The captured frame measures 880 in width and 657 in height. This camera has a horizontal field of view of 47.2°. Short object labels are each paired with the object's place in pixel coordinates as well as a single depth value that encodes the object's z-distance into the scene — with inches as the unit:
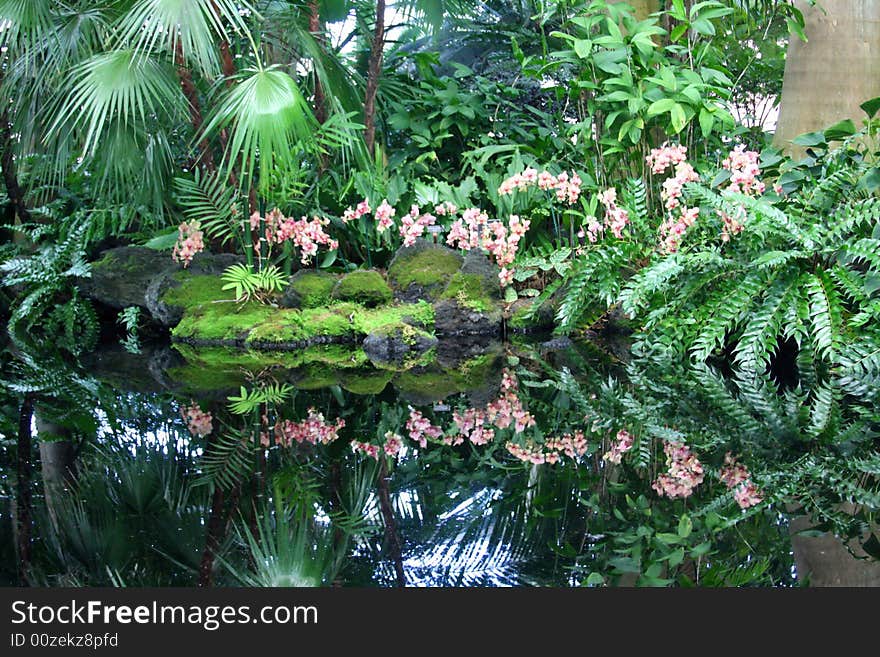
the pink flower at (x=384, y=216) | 329.7
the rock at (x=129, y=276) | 352.6
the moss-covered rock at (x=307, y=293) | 323.9
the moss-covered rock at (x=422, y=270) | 327.0
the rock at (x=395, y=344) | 289.3
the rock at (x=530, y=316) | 324.2
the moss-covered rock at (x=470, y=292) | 322.3
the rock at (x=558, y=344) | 292.2
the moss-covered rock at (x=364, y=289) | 321.7
